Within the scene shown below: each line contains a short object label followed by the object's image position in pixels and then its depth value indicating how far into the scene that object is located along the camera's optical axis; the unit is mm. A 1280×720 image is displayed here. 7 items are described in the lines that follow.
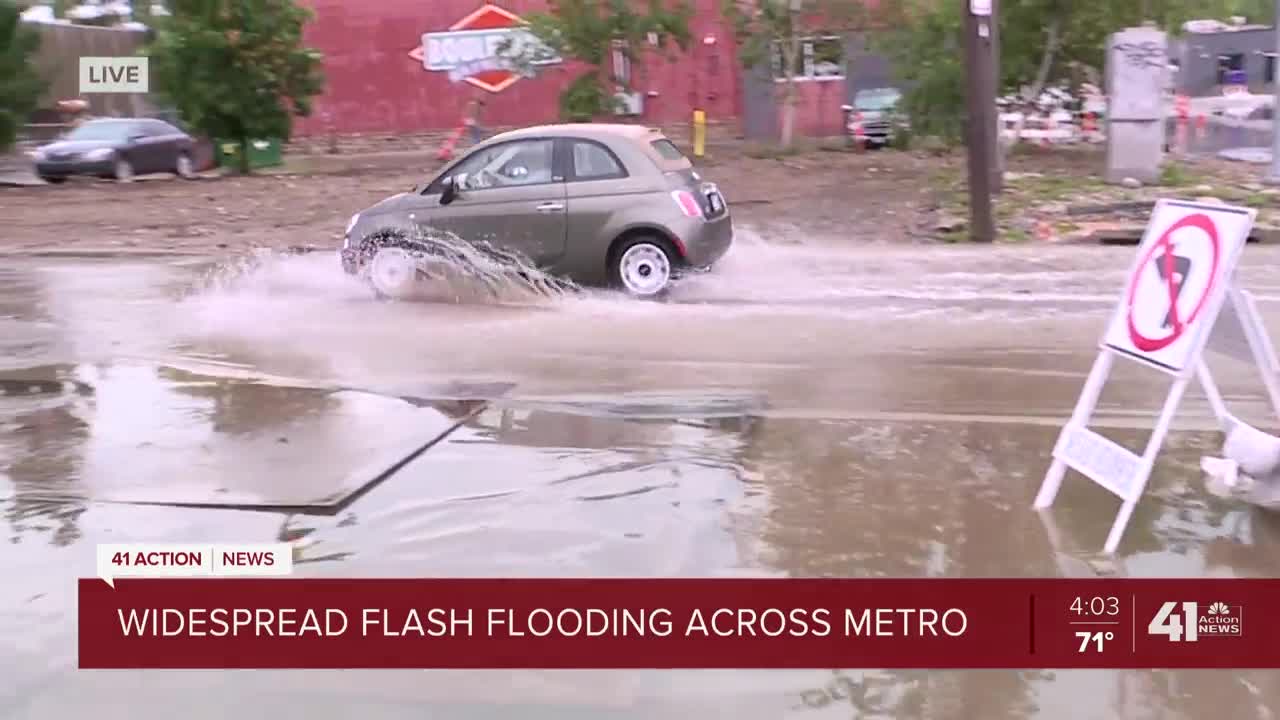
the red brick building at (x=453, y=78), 37500
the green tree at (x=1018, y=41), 23312
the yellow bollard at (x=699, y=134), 26844
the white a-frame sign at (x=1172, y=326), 5348
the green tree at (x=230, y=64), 28047
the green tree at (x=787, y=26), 28344
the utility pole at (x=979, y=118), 15117
